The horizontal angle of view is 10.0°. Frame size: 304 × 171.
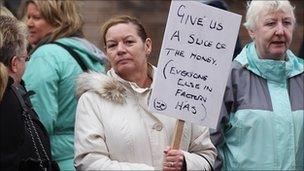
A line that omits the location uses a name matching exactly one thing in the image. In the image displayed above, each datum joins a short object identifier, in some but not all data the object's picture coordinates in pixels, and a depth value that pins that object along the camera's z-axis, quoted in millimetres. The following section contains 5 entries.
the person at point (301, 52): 13347
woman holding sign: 8760
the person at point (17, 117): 8258
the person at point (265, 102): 9765
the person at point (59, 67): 10444
